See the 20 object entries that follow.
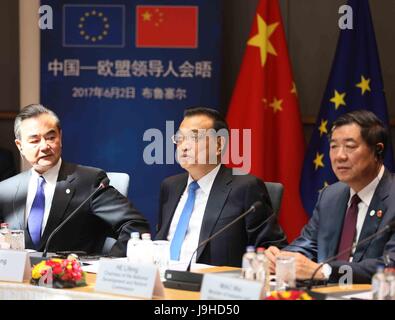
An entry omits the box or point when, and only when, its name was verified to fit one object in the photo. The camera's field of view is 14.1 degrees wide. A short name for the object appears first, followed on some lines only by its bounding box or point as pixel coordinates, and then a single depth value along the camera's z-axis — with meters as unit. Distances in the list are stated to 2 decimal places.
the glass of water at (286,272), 6.25
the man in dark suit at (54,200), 8.52
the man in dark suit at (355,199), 7.08
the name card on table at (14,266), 6.56
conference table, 5.97
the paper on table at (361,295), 5.74
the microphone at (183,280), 6.20
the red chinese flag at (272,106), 10.75
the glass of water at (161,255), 6.94
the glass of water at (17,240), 7.57
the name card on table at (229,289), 5.16
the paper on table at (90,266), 7.00
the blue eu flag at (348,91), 10.27
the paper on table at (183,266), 7.05
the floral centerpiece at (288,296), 5.30
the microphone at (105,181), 8.59
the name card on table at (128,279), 5.83
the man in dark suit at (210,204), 8.01
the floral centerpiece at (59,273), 6.31
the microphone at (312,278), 6.08
